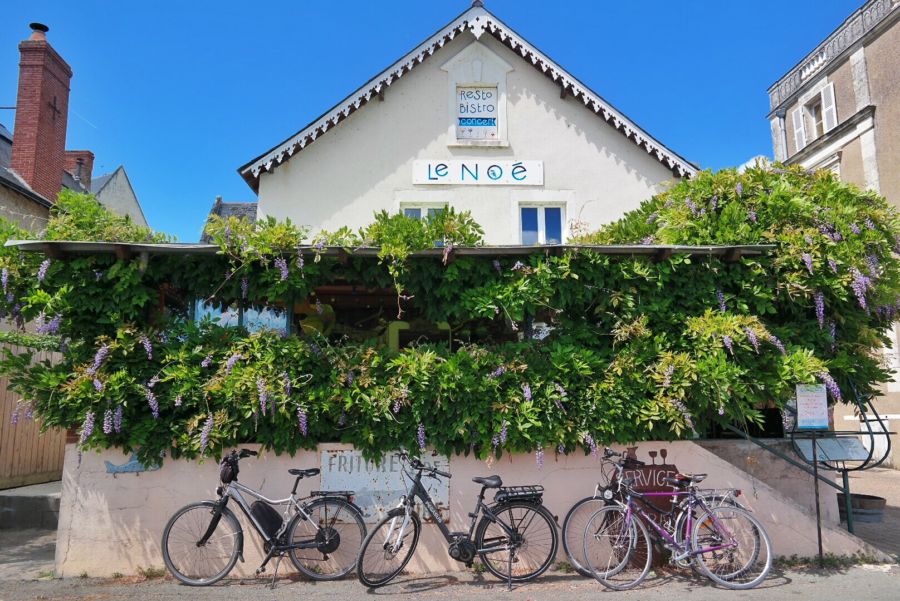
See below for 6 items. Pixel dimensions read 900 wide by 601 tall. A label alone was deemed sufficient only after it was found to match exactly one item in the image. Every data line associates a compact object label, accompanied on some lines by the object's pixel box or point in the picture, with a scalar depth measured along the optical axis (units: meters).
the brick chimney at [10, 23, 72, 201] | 14.18
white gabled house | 11.63
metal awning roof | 6.04
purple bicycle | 5.86
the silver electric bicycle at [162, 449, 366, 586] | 5.89
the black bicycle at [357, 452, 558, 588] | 5.82
